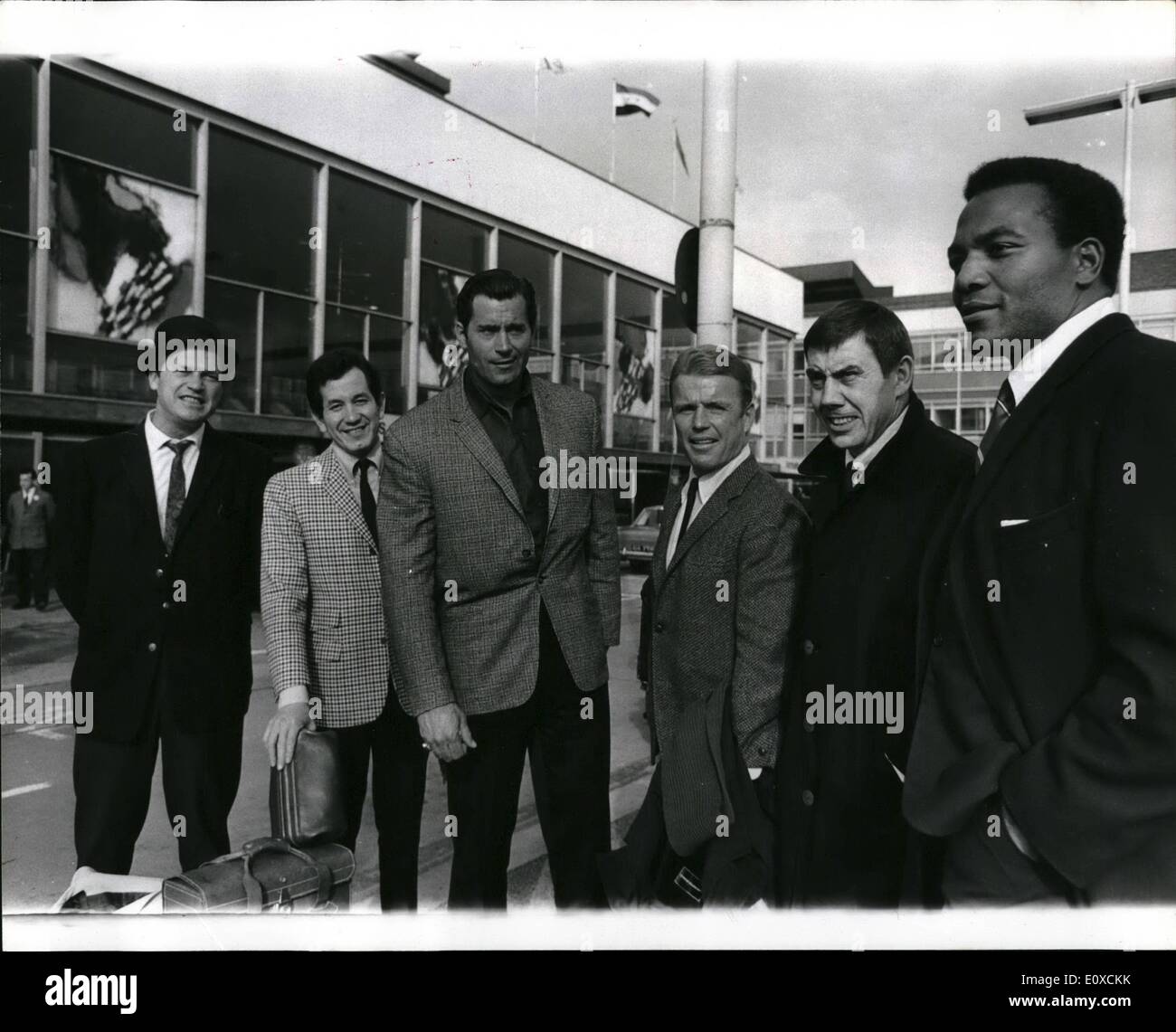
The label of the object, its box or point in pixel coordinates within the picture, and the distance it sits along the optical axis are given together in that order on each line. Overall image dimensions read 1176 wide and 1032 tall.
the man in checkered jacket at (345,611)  2.52
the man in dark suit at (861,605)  1.97
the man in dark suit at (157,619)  2.61
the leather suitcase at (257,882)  2.25
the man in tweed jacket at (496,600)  2.38
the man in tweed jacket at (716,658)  2.19
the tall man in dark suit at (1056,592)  1.48
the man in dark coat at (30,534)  7.65
